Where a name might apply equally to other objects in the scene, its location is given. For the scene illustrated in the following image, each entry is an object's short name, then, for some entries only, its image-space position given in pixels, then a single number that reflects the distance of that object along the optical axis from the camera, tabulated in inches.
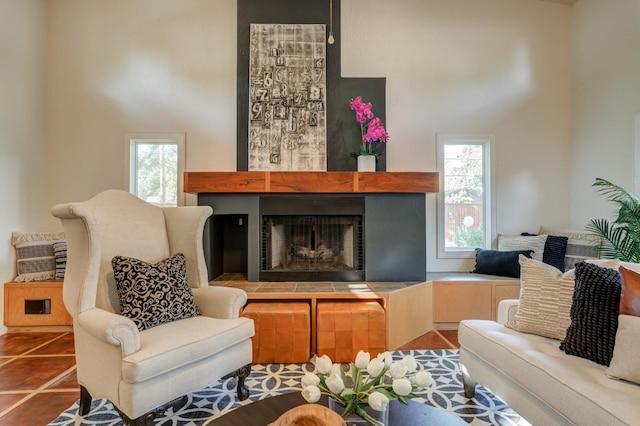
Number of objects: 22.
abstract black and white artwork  138.0
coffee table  44.3
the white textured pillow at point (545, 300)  67.2
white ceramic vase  130.4
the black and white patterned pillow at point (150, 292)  73.3
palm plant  95.7
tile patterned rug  69.9
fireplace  121.9
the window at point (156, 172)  145.4
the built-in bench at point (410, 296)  106.9
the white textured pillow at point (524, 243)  132.5
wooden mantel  118.1
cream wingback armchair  60.9
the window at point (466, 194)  147.3
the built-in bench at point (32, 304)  119.4
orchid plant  131.0
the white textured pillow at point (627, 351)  50.2
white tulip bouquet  37.7
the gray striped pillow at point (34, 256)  122.1
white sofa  46.3
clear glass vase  37.5
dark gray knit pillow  56.4
